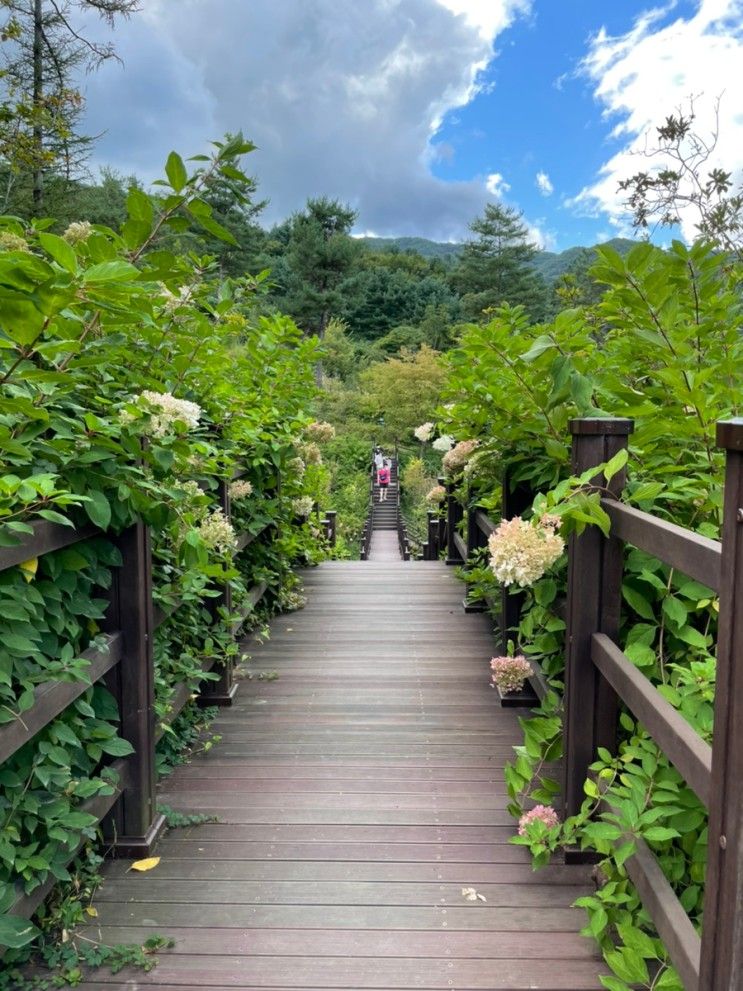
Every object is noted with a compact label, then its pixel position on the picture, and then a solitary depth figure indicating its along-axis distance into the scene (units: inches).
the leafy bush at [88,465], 48.6
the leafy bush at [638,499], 55.1
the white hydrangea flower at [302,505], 193.0
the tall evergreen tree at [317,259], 1186.0
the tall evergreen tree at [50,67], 409.7
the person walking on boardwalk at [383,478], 928.8
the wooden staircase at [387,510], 777.6
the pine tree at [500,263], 1318.9
